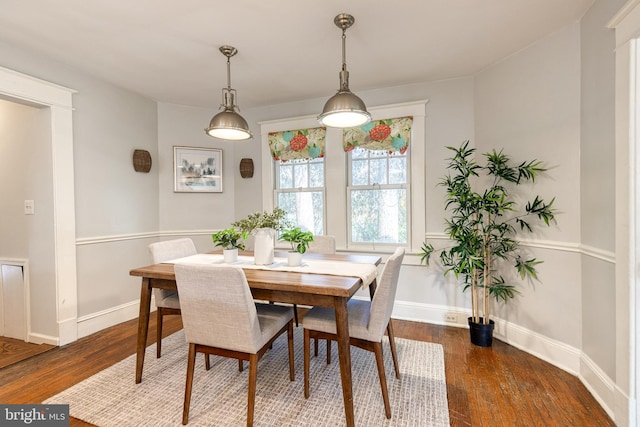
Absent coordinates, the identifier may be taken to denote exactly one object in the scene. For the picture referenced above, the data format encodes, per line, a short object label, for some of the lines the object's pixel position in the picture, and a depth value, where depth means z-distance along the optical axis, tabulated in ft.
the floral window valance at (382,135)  10.32
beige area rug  5.55
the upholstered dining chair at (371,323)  5.49
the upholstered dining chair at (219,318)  4.97
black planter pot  8.32
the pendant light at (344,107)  6.05
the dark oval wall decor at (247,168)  12.55
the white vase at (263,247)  7.05
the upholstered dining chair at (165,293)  7.32
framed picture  12.17
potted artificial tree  7.87
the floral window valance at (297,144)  11.48
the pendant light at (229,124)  7.22
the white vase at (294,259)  6.86
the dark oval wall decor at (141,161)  10.88
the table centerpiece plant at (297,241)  6.83
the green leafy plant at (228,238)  7.27
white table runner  6.20
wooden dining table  5.13
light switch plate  8.75
